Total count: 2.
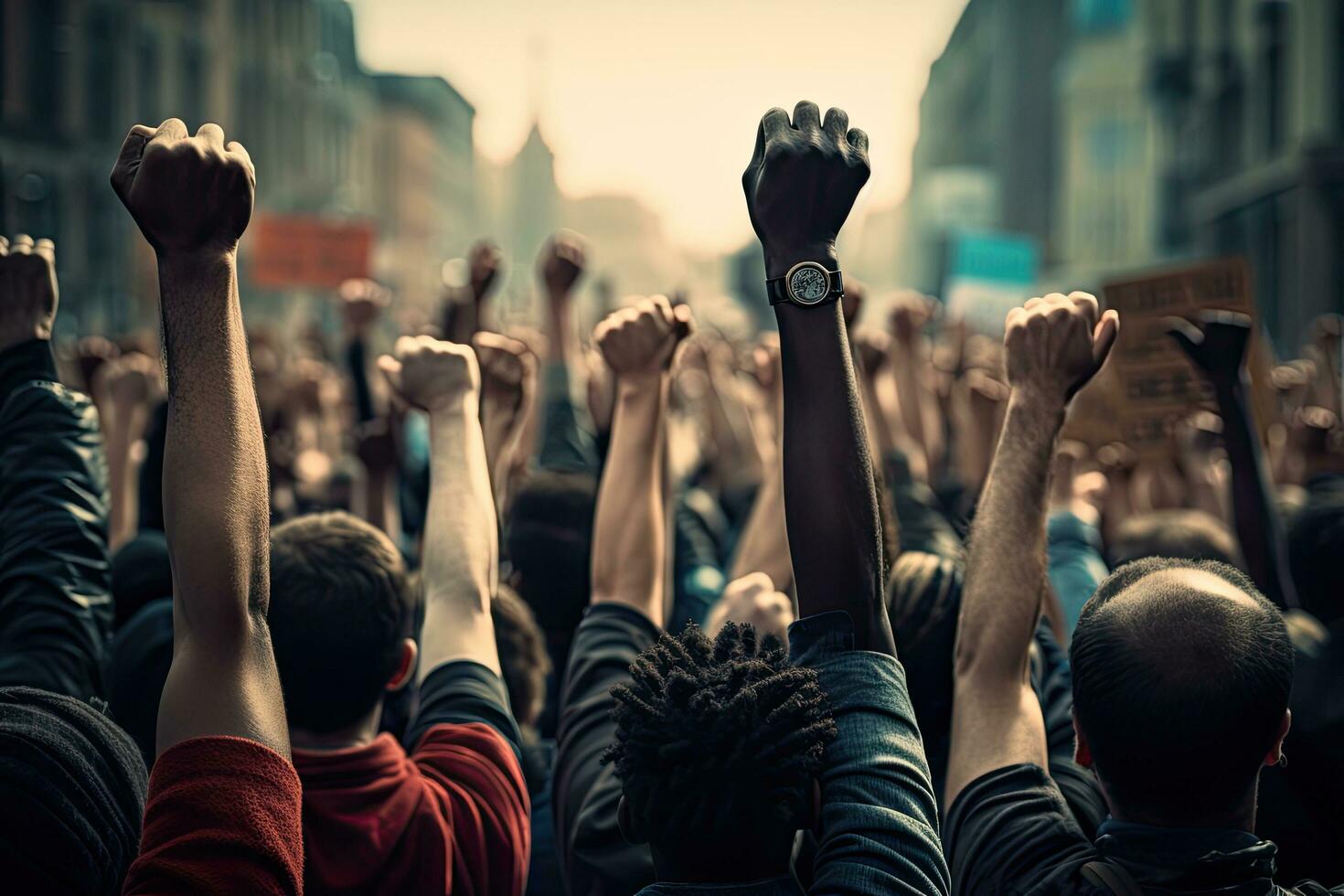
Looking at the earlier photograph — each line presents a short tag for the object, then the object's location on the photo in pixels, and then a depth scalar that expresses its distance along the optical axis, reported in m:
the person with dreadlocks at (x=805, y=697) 1.75
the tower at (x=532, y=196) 149.38
